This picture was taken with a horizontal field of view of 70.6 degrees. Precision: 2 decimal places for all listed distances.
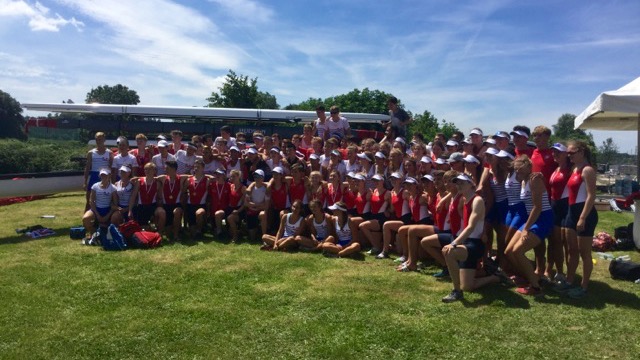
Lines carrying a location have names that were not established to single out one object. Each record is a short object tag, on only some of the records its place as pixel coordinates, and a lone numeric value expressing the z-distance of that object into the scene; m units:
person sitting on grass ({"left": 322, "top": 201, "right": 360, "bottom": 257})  7.26
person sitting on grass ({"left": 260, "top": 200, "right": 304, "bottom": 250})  7.60
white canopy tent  6.64
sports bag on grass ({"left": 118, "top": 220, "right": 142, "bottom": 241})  7.81
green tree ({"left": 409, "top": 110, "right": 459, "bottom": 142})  50.31
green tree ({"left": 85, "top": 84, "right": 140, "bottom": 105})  81.00
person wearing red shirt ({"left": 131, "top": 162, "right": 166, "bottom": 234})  8.74
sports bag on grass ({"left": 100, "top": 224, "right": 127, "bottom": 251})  7.57
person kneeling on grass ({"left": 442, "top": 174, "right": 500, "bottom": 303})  5.23
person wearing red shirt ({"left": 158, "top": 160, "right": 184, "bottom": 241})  8.80
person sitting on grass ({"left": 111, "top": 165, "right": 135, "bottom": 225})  8.52
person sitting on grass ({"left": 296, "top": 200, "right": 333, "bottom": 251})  7.54
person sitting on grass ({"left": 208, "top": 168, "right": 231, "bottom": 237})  8.75
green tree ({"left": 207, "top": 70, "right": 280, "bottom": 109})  38.91
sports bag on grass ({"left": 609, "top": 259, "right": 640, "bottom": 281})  5.87
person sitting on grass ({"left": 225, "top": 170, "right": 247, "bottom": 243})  8.60
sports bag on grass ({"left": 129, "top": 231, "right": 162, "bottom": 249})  7.71
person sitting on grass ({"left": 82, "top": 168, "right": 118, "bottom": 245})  8.37
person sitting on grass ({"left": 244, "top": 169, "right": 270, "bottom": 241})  8.43
